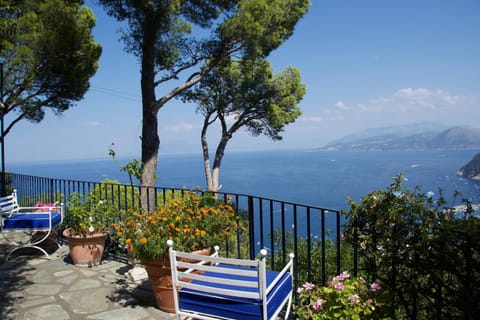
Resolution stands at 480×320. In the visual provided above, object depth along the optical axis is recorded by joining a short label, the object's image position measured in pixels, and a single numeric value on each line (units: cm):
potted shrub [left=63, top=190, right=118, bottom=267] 364
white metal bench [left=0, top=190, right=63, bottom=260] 385
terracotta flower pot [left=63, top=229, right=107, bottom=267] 362
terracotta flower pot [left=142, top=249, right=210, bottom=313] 247
